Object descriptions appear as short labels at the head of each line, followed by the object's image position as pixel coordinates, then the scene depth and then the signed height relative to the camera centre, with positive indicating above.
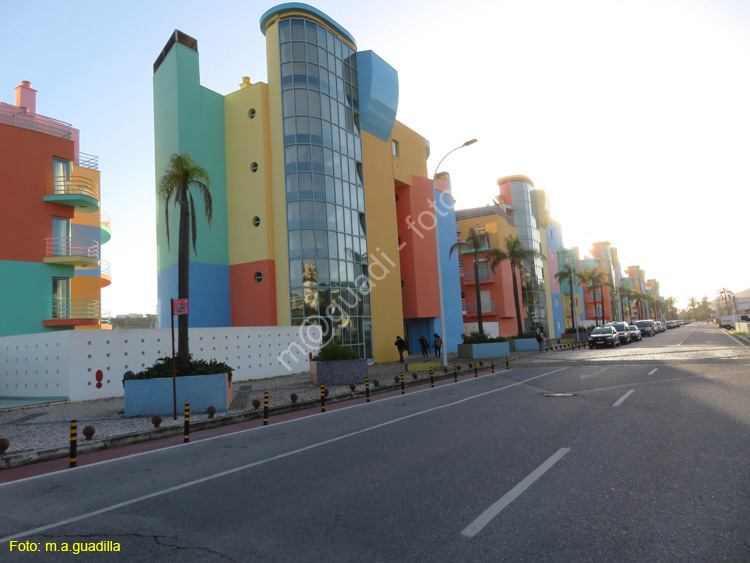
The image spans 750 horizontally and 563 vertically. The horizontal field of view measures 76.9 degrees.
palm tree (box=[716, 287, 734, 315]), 133.00 +3.62
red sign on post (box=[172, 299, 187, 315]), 12.18 +0.82
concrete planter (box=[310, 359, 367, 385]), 20.17 -1.88
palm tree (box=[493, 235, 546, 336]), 41.19 +5.66
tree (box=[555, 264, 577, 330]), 61.84 +5.45
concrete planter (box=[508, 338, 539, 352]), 40.34 -2.26
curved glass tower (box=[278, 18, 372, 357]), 29.34 +8.83
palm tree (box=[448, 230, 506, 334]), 34.71 +6.03
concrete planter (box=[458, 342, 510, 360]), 32.91 -2.09
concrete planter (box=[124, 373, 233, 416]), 13.56 -1.65
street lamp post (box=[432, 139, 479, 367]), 24.89 +2.05
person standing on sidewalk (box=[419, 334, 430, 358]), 34.12 -1.52
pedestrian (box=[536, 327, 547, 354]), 37.75 -1.82
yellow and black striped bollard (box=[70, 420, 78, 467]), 8.48 -1.85
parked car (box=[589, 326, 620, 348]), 38.34 -1.96
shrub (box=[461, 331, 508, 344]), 33.62 -1.31
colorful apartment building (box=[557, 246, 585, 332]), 77.13 +4.17
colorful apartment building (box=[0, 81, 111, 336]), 21.92 +5.93
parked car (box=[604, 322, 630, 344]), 44.06 -1.86
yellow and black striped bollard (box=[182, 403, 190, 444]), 10.25 -1.99
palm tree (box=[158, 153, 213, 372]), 15.73 +5.02
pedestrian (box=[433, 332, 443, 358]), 32.26 -1.33
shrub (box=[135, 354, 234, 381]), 14.21 -1.01
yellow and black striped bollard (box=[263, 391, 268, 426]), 11.73 -2.00
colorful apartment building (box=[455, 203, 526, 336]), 54.88 +5.33
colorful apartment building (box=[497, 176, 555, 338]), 60.78 +11.07
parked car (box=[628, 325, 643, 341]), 48.48 -2.23
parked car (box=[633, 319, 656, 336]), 63.25 -2.12
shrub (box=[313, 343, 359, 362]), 20.47 -1.11
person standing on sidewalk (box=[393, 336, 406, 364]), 30.99 -1.28
